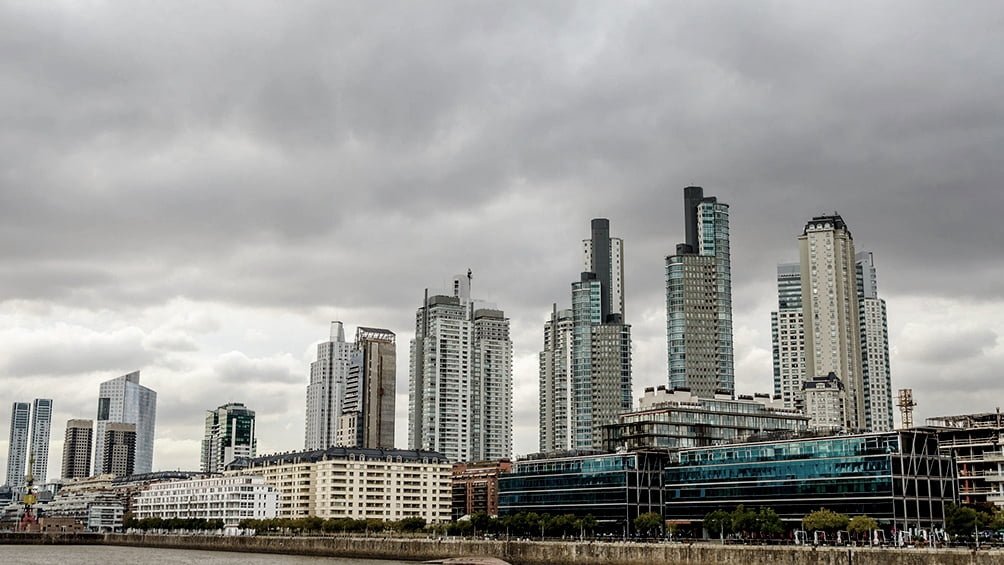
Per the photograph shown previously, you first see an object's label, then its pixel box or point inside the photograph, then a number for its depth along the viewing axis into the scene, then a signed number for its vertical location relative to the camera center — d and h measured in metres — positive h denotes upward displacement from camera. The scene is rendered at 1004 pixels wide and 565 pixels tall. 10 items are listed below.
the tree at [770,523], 166.62 -3.13
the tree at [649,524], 187.00 -3.84
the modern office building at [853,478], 168.38 +3.66
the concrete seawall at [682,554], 119.25 -6.81
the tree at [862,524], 153.50 -2.96
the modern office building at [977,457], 178.38 +7.24
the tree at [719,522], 175.25 -3.22
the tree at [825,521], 159.12 -2.66
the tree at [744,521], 169.88 -2.92
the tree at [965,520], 148.88 -2.33
